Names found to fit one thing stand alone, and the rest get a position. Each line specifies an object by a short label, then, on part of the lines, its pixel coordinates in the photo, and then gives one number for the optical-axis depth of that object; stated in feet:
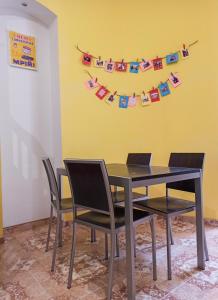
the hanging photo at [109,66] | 10.32
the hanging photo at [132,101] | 10.39
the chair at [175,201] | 5.85
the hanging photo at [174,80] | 9.72
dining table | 4.66
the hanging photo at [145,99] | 10.25
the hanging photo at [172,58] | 9.72
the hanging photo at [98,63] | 10.20
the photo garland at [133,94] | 9.98
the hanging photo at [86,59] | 10.03
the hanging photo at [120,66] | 10.43
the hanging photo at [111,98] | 10.32
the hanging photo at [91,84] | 10.07
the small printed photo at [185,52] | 9.49
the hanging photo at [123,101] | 10.42
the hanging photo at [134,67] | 10.39
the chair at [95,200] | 4.75
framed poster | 9.37
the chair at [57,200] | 6.50
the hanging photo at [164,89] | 9.96
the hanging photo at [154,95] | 10.13
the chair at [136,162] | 7.66
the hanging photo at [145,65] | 10.23
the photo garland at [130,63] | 9.88
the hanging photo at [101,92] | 10.23
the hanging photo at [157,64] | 10.06
